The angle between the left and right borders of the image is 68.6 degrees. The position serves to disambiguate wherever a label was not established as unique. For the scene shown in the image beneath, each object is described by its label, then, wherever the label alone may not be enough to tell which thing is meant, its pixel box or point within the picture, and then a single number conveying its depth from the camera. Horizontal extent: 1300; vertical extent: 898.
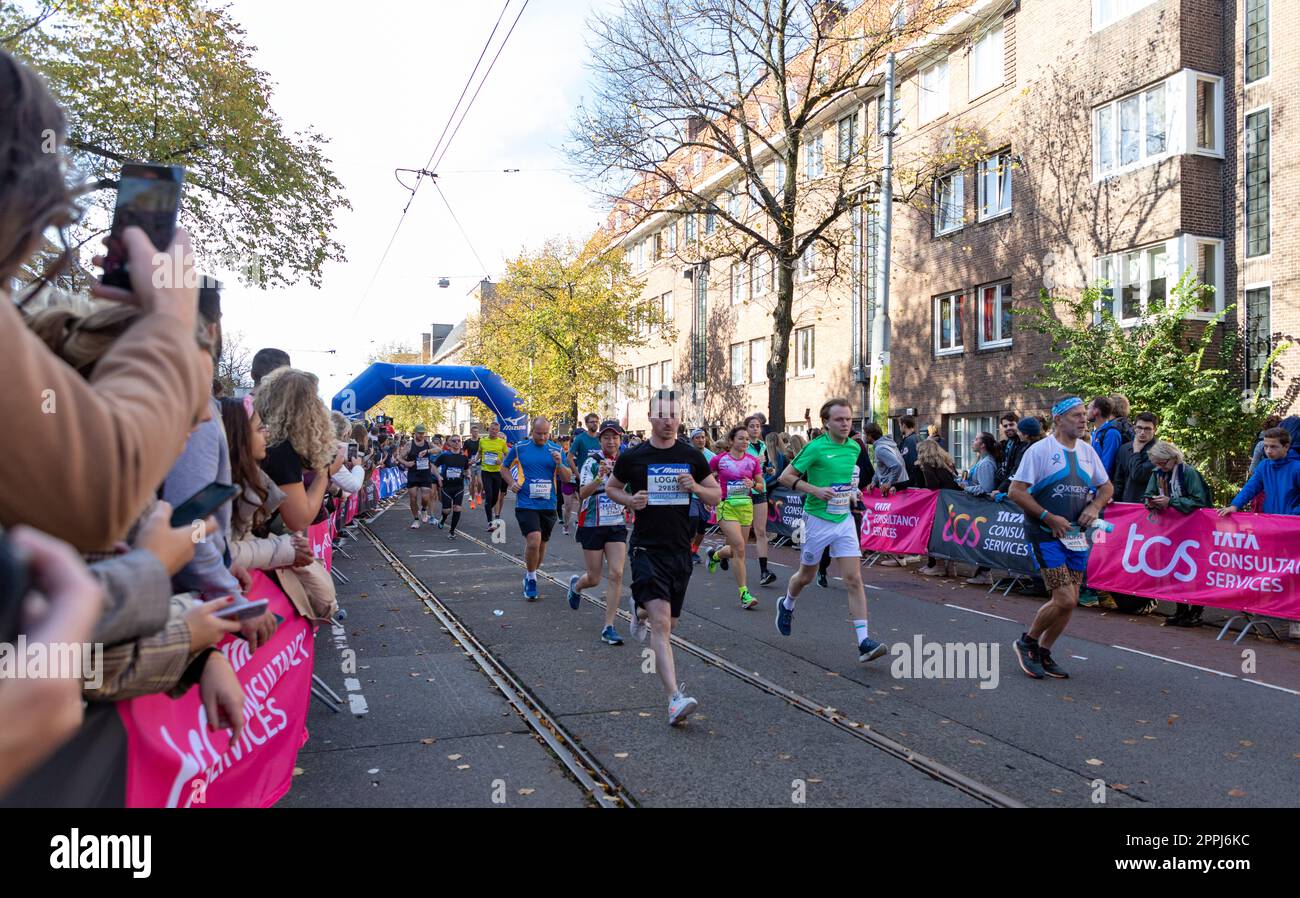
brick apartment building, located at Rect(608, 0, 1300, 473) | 18.73
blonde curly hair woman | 4.60
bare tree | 22.36
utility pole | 20.20
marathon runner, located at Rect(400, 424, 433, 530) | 20.88
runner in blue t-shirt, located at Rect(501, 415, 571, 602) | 11.27
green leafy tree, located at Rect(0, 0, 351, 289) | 18.27
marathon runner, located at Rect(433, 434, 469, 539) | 19.33
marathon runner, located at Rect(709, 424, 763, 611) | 11.26
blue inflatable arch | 24.09
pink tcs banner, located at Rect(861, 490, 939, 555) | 13.91
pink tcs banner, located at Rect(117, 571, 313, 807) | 2.38
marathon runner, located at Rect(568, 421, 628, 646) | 8.77
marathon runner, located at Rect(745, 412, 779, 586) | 12.57
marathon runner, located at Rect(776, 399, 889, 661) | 8.28
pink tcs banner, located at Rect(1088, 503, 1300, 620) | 8.87
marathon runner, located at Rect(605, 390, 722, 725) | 6.31
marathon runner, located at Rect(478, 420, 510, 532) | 18.67
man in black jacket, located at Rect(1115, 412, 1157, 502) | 10.94
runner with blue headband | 7.18
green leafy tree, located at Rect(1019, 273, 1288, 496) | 16.22
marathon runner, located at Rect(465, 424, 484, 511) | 24.53
